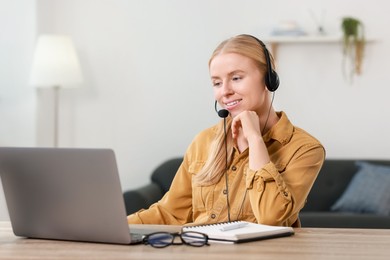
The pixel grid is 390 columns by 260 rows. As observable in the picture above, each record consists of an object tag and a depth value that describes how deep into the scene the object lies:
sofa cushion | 6.08
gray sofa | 5.94
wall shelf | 6.70
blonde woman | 2.88
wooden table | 2.14
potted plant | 6.70
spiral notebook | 2.36
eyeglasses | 2.30
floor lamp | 6.35
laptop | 2.30
